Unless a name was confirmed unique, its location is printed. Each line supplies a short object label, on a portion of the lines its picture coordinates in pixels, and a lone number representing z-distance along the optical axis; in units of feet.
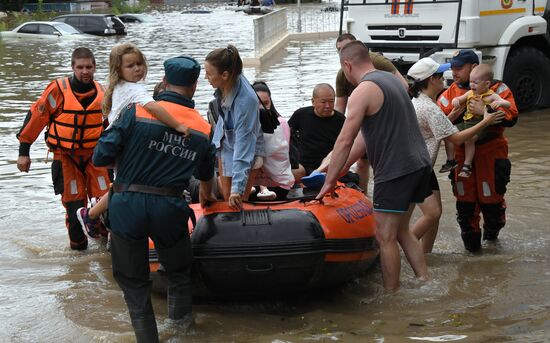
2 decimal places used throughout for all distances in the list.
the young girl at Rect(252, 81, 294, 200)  19.89
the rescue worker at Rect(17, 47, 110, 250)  24.31
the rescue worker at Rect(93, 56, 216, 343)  16.61
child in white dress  18.20
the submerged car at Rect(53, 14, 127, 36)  122.40
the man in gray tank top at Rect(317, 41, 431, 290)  18.67
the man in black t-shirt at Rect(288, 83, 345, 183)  24.57
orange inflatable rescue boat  18.62
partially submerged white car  114.73
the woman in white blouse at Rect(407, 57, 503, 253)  21.33
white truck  40.65
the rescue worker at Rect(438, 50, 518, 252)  22.85
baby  21.84
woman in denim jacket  18.31
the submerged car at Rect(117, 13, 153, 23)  155.99
